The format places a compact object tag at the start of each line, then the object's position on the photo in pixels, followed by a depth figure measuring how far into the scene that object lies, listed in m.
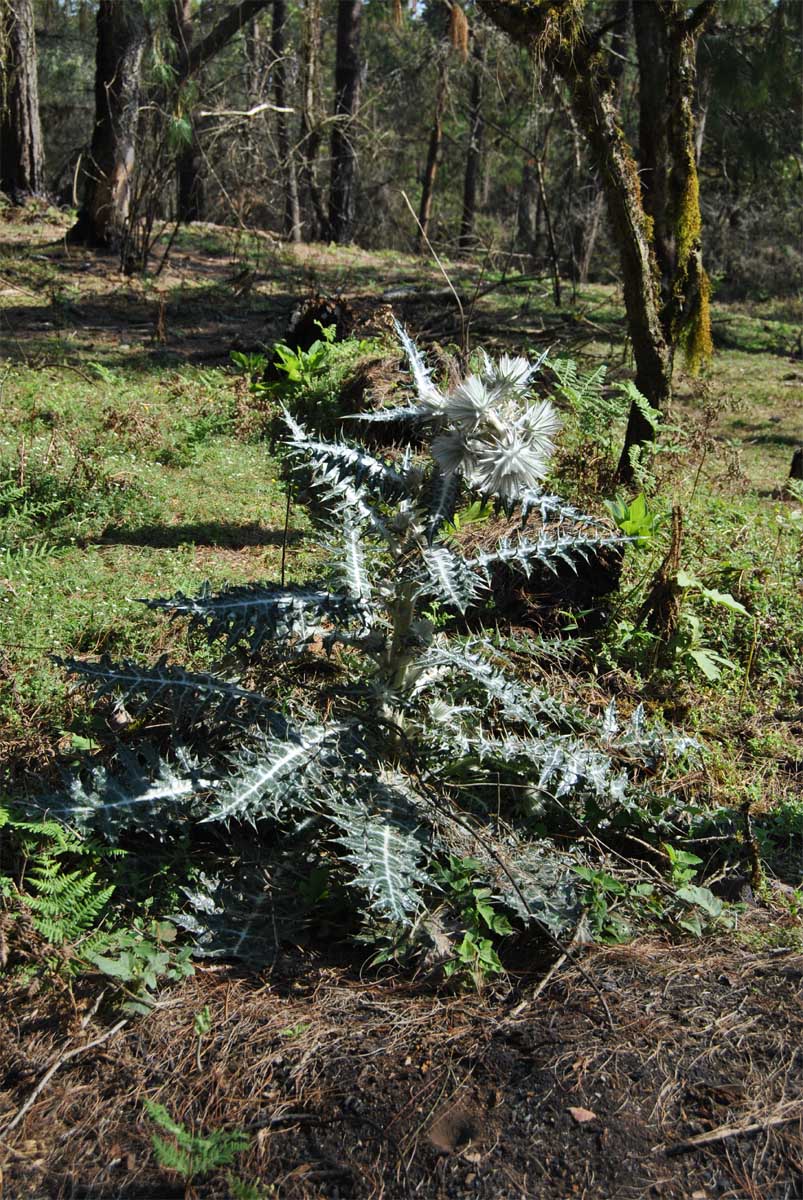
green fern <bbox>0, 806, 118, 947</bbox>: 2.65
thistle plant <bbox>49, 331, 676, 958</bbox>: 2.76
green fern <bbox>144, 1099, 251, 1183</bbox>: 2.00
